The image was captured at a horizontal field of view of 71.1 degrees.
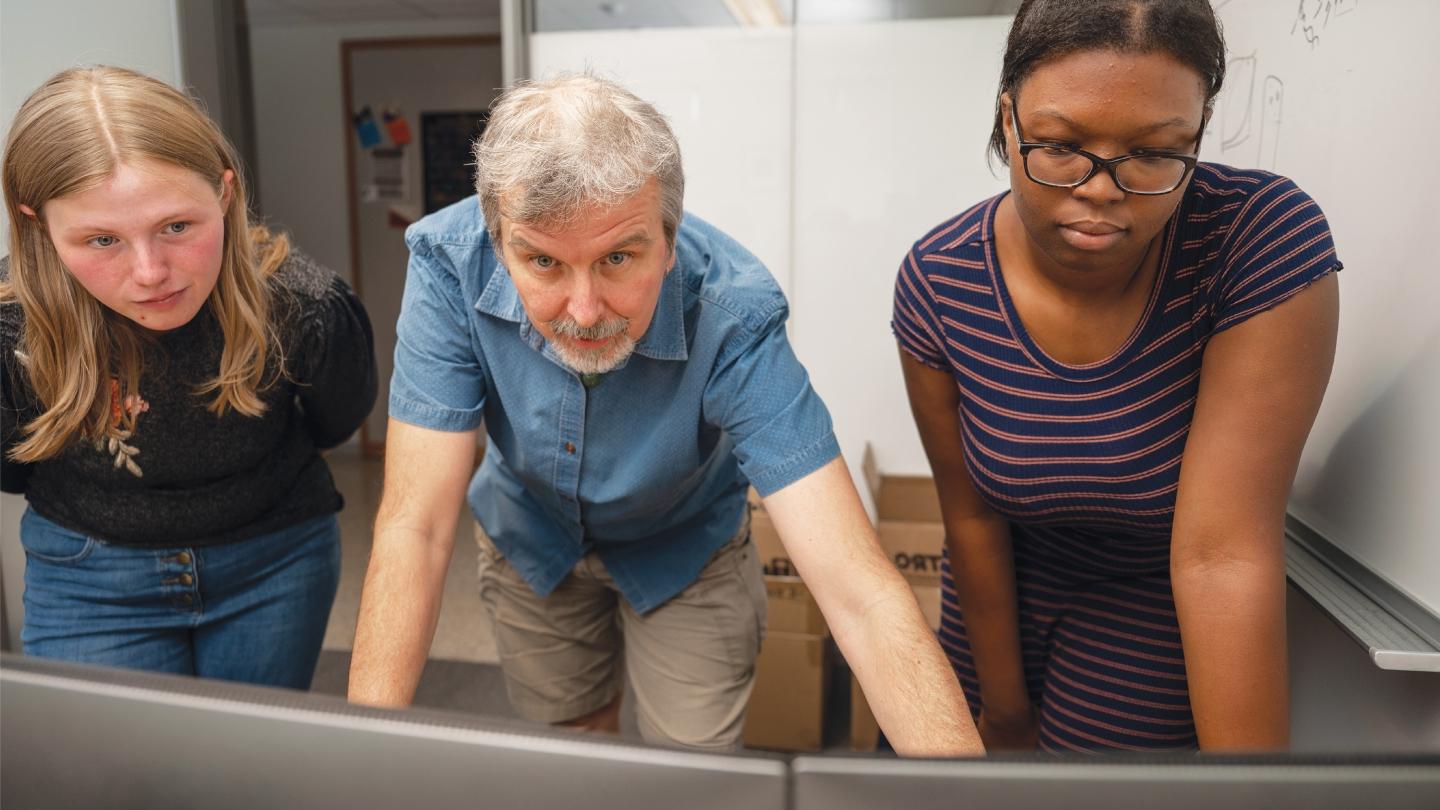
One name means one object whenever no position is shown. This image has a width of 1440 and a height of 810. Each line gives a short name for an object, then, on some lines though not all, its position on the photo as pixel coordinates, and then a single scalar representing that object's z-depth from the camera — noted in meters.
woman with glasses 0.83
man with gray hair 0.93
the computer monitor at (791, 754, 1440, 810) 0.41
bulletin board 4.80
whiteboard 1.01
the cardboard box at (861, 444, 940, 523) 2.46
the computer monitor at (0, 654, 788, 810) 0.45
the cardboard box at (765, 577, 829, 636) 2.19
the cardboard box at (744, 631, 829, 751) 2.21
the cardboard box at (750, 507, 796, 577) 2.25
